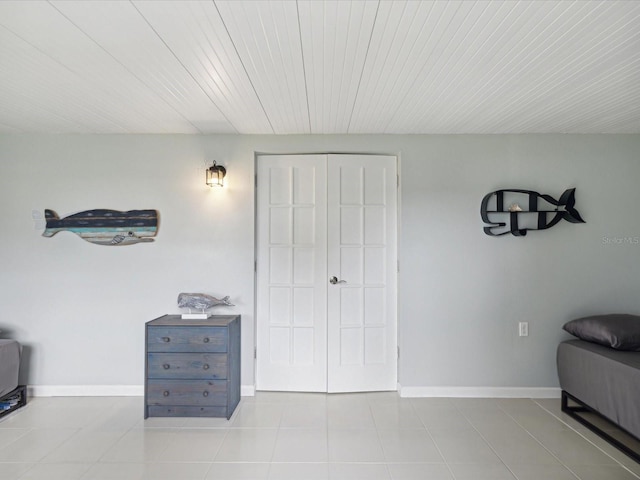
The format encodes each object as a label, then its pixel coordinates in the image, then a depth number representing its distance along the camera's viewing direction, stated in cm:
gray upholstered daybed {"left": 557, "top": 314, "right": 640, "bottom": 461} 241
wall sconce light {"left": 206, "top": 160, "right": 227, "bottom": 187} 330
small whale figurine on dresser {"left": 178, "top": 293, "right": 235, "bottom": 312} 324
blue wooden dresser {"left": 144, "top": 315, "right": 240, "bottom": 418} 295
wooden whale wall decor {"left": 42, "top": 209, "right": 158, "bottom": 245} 340
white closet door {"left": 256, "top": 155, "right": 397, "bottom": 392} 347
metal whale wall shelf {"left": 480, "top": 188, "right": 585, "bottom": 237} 331
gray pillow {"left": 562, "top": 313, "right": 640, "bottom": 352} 273
